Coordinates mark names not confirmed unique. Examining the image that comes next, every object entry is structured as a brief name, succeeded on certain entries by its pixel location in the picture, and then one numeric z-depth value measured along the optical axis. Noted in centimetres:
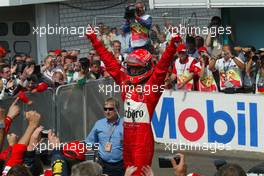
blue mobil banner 1331
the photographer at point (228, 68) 1438
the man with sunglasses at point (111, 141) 948
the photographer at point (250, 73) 1443
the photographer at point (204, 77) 1431
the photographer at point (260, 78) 1375
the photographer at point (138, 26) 1423
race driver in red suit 879
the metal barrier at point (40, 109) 1228
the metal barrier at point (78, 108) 1308
